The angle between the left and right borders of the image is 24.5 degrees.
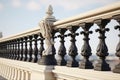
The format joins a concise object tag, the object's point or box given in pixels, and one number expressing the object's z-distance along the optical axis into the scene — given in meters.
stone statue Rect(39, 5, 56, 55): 4.74
